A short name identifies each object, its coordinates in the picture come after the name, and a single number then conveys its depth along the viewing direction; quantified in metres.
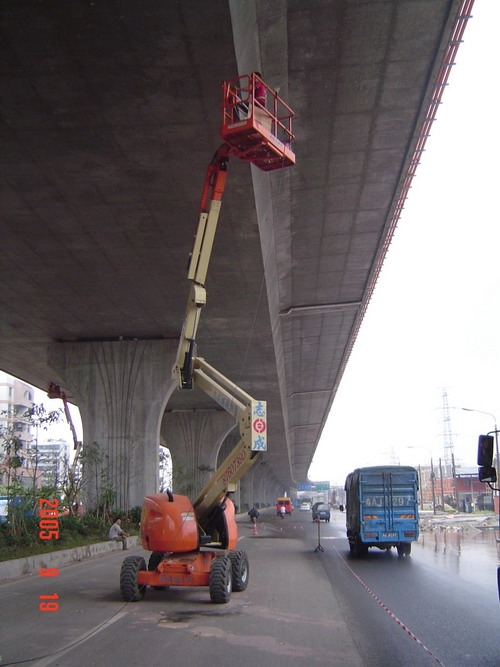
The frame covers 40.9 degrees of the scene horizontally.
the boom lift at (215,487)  10.88
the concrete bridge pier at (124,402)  28.48
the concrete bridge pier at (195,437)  50.34
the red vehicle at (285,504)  77.38
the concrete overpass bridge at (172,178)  11.35
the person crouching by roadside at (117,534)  21.98
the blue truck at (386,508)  20.28
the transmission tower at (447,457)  108.03
